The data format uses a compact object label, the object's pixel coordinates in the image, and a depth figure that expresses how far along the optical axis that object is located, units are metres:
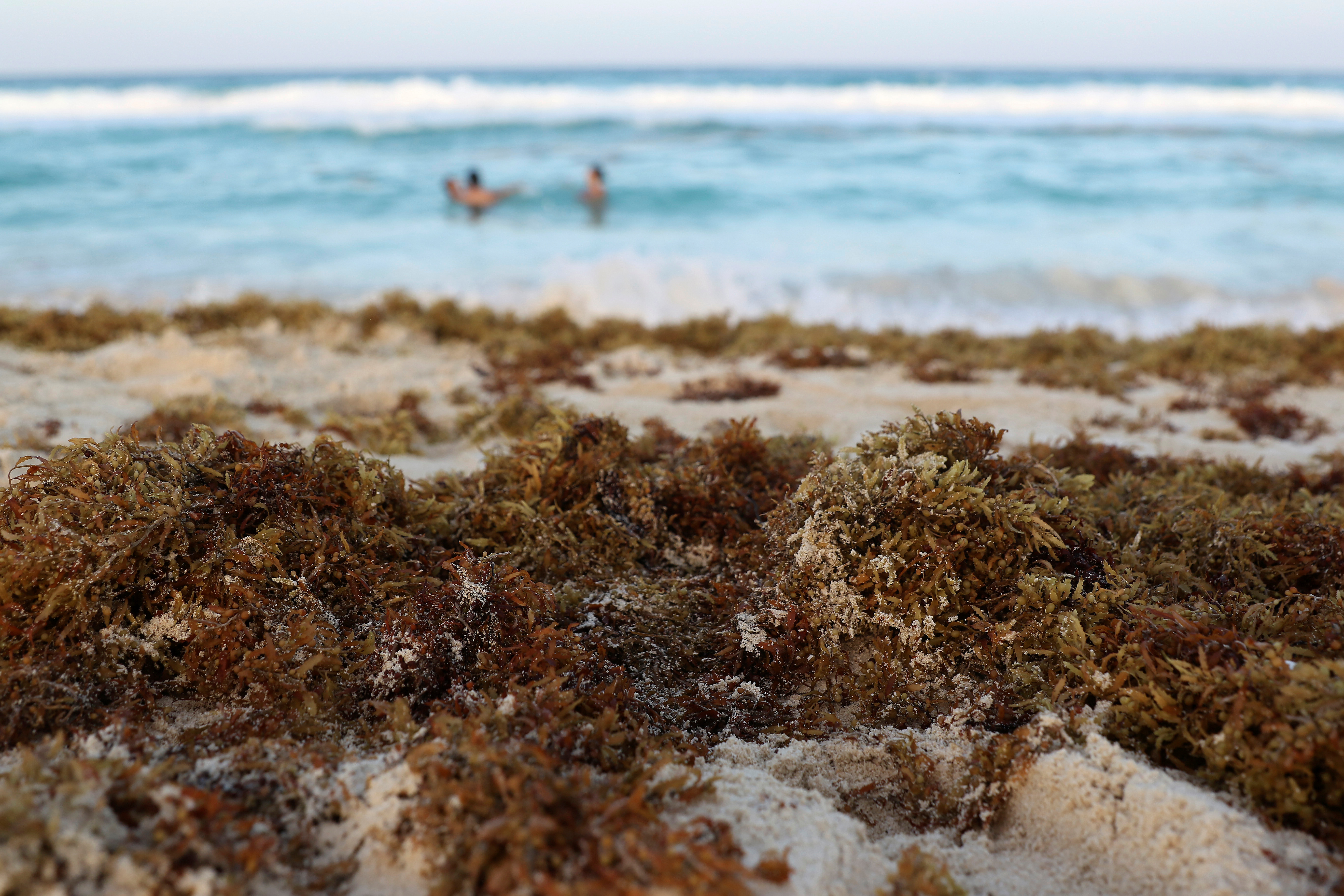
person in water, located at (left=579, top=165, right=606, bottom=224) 13.31
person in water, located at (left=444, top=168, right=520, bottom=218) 12.62
